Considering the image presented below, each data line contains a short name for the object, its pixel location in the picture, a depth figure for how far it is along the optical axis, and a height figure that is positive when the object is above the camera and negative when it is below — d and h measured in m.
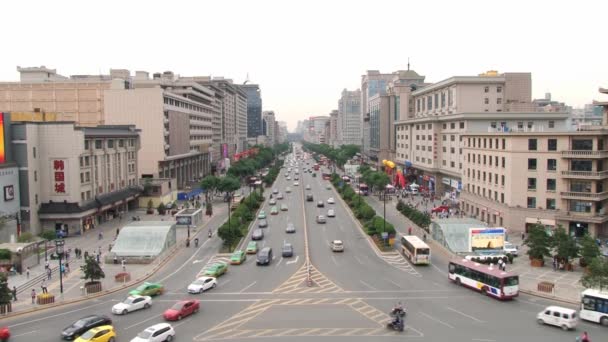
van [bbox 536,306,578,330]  30.41 -10.05
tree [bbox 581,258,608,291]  33.97 -8.65
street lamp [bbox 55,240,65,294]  50.39 -9.41
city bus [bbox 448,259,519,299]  36.28 -9.62
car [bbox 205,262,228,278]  43.17 -10.09
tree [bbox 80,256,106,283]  38.84 -8.86
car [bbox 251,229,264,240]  60.35 -9.97
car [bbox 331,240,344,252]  53.53 -10.10
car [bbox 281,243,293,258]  51.38 -10.09
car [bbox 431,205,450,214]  78.56 -9.31
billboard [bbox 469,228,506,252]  48.94 -8.65
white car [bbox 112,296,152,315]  33.94 -10.17
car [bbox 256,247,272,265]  47.62 -9.91
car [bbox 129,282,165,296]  37.00 -10.02
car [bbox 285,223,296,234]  64.88 -10.01
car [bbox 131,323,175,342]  27.52 -9.80
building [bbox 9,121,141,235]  61.06 -3.08
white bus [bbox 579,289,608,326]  31.59 -9.85
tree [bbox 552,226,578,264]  44.38 -8.56
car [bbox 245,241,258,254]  52.94 -10.10
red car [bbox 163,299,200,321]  32.31 -10.08
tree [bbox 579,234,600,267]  42.44 -8.55
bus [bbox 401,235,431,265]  47.19 -9.55
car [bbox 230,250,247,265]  48.12 -10.11
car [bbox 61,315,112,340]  28.86 -9.84
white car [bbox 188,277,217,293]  38.65 -10.12
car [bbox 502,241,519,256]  49.81 -9.88
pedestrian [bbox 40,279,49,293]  38.56 -10.33
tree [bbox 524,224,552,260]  46.06 -8.61
